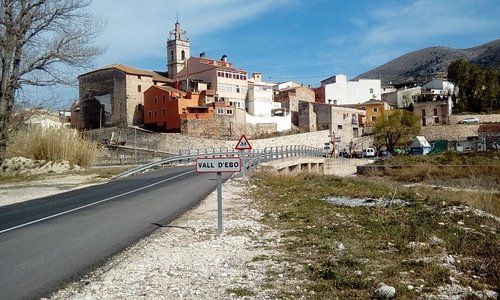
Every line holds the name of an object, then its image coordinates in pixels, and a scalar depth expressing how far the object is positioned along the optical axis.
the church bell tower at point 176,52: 90.50
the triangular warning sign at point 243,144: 21.39
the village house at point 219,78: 77.88
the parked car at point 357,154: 75.01
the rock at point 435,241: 7.75
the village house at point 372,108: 93.27
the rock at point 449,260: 6.53
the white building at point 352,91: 106.75
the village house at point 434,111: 84.00
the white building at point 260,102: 80.69
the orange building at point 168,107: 68.88
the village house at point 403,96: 100.00
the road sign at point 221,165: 9.31
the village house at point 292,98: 87.50
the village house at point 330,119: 83.94
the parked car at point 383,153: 74.69
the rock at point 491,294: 5.06
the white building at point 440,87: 100.47
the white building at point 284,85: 103.56
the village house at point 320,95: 105.88
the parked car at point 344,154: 76.93
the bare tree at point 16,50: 25.38
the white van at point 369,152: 71.62
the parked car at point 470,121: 79.76
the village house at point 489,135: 67.19
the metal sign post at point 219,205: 9.52
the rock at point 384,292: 5.20
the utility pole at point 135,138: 64.59
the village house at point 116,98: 76.00
